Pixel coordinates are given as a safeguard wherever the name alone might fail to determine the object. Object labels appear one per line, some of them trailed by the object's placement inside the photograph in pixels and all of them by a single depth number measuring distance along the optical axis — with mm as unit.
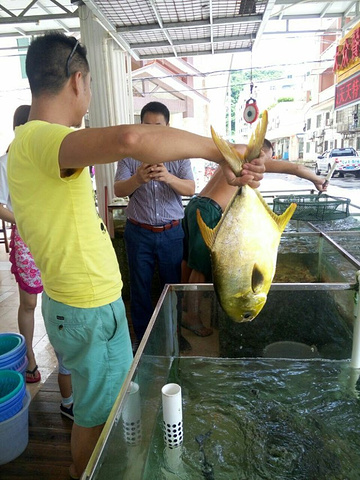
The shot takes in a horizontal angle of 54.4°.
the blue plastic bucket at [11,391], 2046
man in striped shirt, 2980
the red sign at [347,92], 5438
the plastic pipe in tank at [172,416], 1382
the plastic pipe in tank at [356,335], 1803
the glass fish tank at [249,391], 1373
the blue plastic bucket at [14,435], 2100
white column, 4703
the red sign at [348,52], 5410
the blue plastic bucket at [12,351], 2371
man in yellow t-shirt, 1123
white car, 19656
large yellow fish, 1395
